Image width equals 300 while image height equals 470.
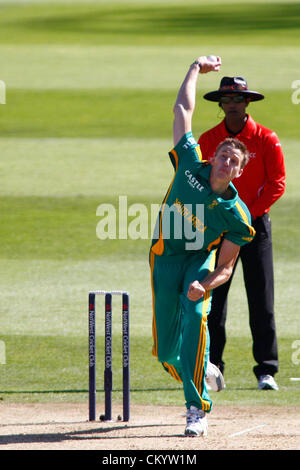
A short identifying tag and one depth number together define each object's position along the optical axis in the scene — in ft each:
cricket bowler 35.86
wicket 38.11
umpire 46.01
